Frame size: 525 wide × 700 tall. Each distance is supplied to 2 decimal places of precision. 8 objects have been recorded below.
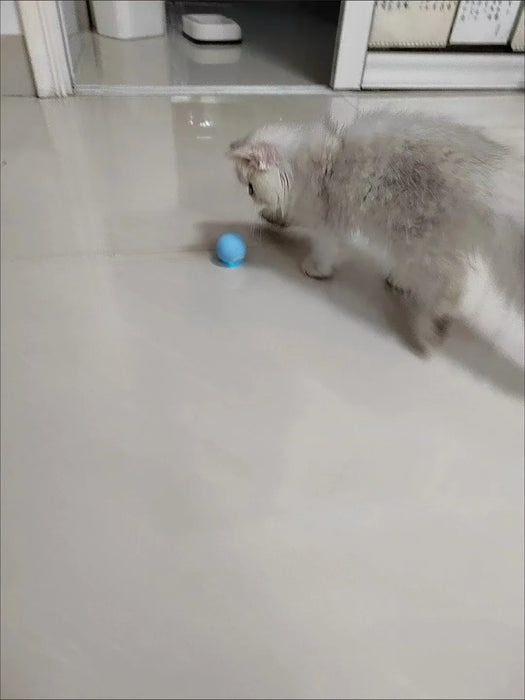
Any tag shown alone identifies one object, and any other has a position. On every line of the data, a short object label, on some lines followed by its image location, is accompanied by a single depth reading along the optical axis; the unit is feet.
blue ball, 3.85
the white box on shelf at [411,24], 6.05
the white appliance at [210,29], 7.22
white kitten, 2.67
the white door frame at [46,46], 4.26
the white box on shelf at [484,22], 6.19
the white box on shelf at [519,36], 6.34
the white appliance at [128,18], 6.81
